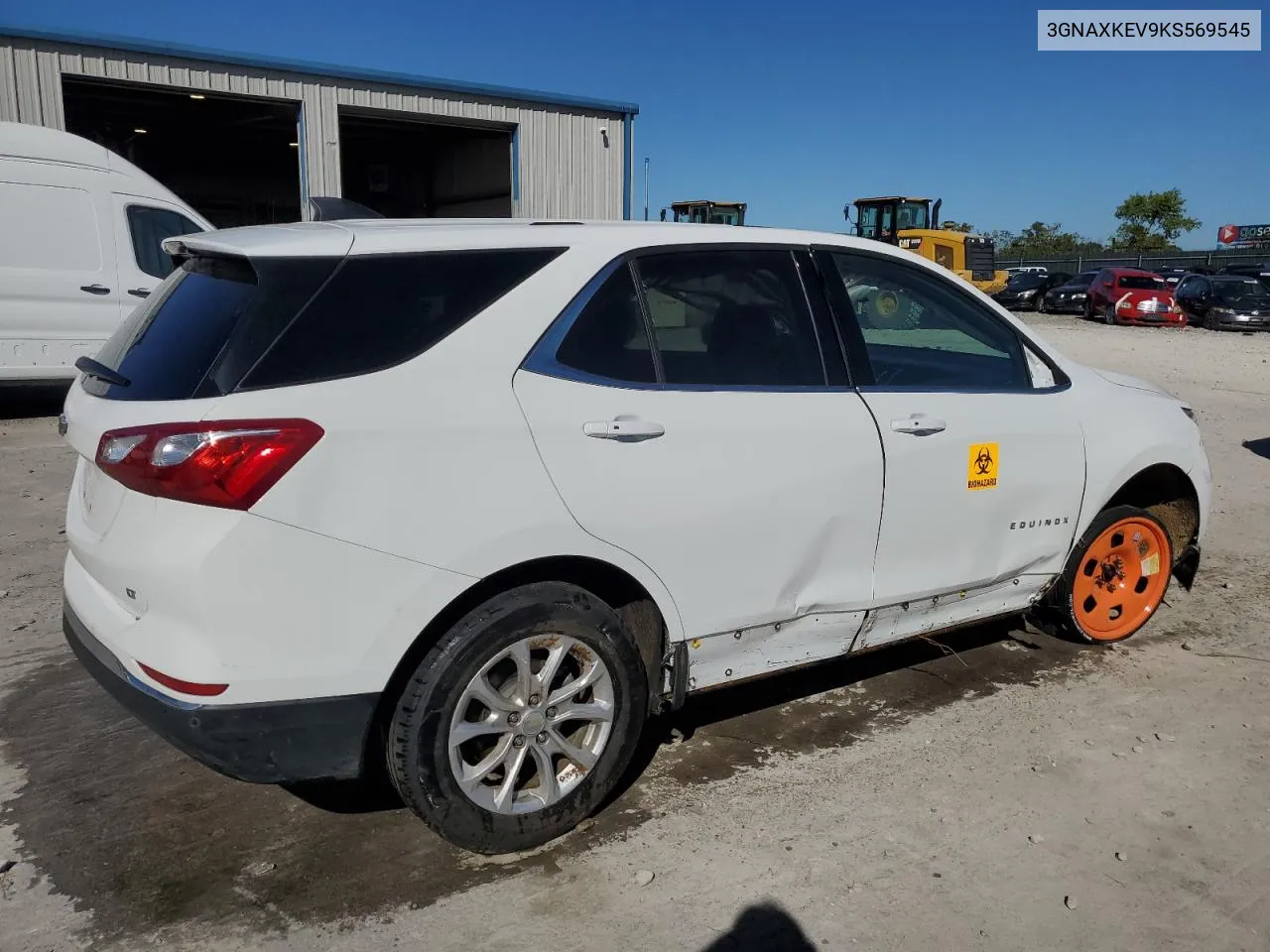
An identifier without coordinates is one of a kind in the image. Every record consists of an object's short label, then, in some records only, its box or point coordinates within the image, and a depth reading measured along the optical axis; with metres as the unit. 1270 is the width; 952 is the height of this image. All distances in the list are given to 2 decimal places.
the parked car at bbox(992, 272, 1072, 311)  34.47
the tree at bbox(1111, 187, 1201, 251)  70.56
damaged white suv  2.63
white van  9.85
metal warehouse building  15.16
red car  27.92
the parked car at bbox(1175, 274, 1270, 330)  26.95
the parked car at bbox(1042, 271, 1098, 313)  32.41
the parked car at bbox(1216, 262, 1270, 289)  29.77
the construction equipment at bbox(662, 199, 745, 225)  27.23
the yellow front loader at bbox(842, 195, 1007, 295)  29.52
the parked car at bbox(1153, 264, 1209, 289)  30.74
